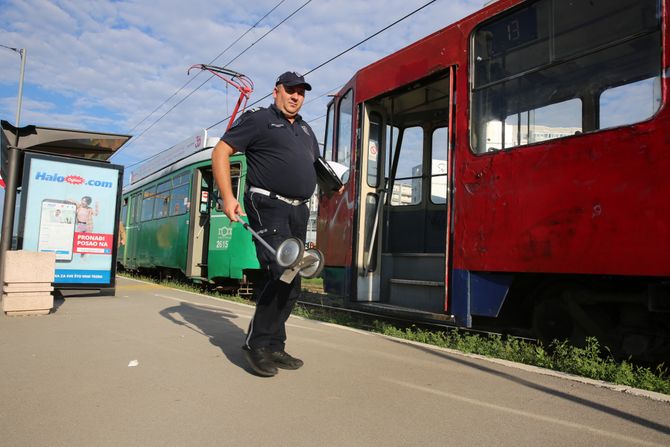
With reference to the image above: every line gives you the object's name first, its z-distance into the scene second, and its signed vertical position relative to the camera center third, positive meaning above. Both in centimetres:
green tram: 984 +59
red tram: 368 +82
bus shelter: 757 +80
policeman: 353 +47
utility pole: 746 +76
